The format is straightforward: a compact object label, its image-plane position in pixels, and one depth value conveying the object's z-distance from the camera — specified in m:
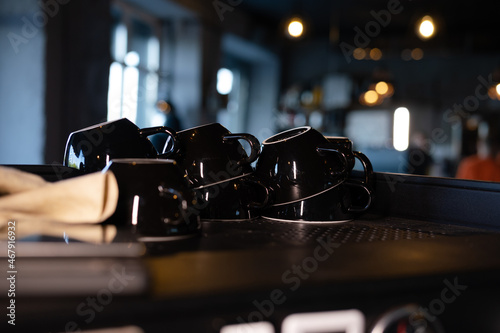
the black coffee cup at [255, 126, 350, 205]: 0.79
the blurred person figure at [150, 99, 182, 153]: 4.85
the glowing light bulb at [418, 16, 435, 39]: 4.22
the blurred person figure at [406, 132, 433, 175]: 4.84
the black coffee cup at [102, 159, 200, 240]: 0.59
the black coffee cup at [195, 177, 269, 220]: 0.78
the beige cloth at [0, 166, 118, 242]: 0.58
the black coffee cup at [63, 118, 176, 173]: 0.75
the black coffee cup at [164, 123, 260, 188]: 0.78
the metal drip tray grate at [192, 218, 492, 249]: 0.63
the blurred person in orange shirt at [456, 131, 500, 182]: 4.20
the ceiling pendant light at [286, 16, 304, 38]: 4.27
